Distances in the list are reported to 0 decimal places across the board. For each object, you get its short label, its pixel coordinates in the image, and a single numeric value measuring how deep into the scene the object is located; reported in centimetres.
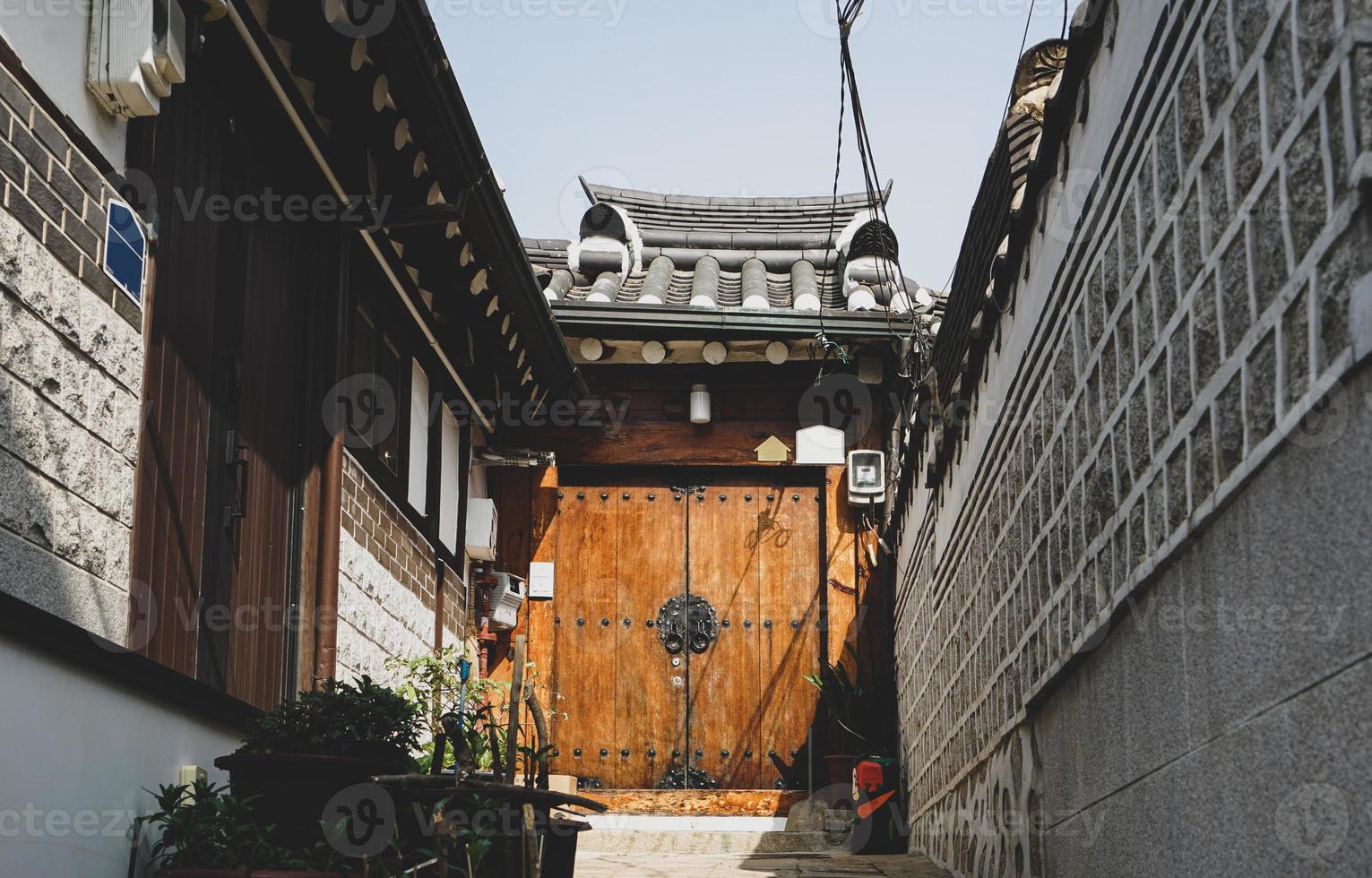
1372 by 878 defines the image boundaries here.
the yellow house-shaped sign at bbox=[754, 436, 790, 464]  914
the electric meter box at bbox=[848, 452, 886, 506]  895
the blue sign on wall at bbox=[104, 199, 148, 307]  378
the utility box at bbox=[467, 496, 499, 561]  863
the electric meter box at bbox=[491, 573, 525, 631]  873
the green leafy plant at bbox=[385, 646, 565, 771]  653
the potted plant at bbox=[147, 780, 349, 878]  339
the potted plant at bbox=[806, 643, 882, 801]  837
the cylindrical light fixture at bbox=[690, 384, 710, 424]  907
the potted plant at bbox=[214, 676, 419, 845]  368
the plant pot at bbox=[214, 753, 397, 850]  366
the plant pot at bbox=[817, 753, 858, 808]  830
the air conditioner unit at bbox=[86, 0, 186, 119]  370
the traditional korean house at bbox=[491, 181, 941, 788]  882
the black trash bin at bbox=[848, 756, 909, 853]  770
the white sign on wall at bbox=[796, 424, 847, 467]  909
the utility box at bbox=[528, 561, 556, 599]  903
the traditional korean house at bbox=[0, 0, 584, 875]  334
